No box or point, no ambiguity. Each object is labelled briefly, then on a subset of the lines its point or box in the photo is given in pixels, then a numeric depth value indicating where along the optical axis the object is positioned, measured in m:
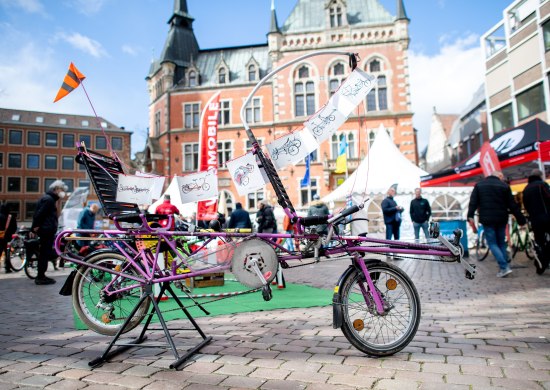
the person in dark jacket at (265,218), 10.45
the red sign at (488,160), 10.09
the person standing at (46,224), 7.79
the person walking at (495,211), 7.11
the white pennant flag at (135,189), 3.46
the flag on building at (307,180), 20.63
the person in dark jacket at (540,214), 7.20
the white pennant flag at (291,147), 3.58
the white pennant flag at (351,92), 3.66
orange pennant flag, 4.11
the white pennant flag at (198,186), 3.56
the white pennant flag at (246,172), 3.48
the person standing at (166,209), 7.20
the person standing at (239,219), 10.12
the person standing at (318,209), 10.16
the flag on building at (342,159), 19.05
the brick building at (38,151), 51.62
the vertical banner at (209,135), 12.55
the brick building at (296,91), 29.92
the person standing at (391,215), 10.84
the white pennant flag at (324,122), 3.64
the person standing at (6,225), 8.90
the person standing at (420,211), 10.84
